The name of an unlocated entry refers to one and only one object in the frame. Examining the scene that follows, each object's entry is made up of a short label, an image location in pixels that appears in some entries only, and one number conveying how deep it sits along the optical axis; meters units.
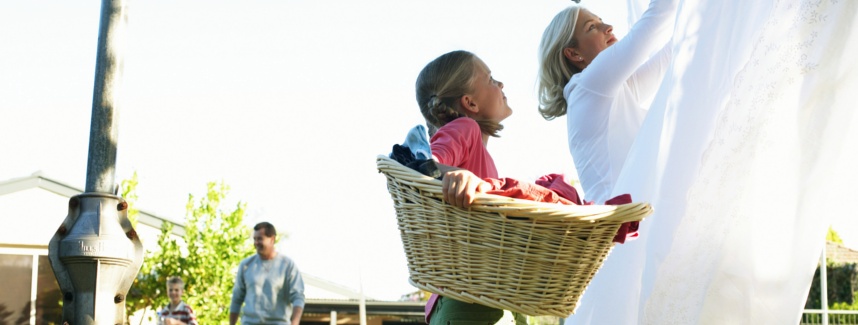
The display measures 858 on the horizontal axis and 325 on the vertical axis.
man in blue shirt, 7.33
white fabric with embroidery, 2.24
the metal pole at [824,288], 7.48
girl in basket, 2.45
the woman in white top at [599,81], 3.07
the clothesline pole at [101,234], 3.15
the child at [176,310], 8.82
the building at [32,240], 11.94
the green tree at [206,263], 11.66
